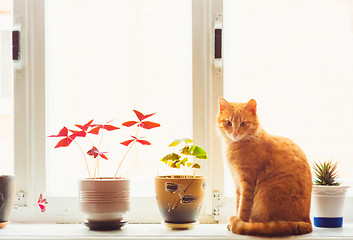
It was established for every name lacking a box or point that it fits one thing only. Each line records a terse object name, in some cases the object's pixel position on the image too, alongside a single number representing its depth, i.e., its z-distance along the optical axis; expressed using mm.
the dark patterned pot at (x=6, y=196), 1608
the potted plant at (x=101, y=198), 1578
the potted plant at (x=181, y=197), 1584
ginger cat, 1503
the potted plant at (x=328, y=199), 1632
